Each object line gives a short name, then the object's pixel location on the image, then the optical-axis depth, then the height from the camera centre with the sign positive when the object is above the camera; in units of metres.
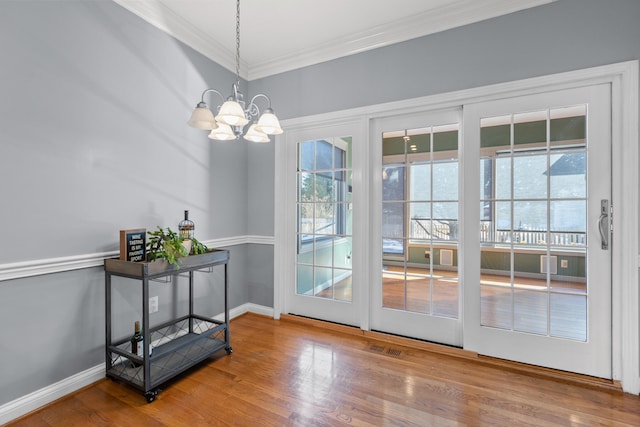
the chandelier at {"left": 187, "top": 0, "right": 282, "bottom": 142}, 1.62 +0.53
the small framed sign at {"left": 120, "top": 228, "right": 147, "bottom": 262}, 1.93 -0.22
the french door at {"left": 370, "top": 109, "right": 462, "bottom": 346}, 2.46 -0.12
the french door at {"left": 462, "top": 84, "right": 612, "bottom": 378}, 2.00 -0.11
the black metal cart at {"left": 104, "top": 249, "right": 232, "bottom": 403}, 1.82 -0.98
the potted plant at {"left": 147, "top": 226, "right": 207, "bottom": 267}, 1.96 -0.26
